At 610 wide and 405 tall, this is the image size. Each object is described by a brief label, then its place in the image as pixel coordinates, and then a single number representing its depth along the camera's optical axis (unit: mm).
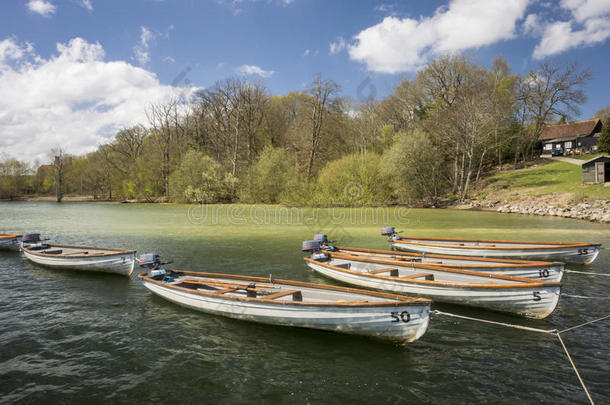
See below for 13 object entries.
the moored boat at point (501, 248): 15453
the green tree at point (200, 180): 58928
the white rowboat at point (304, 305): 7863
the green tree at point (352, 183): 48031
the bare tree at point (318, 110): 57688
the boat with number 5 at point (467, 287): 9367
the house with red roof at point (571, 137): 70938
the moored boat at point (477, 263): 11391
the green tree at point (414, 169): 47406
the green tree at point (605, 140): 53531
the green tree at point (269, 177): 52722
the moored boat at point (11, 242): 20125
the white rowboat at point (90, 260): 14461
